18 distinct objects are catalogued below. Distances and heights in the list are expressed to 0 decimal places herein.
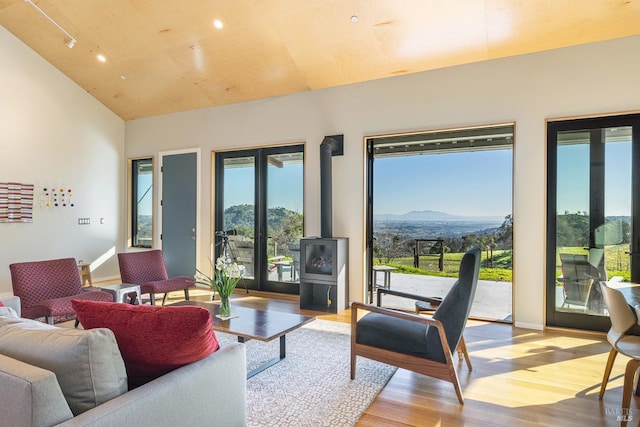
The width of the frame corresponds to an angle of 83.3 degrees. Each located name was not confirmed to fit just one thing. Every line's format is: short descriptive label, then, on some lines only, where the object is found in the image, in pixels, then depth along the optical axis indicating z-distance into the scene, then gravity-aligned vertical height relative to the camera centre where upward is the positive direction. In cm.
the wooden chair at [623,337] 213 -82
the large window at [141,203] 699 +18
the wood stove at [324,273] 473 -82
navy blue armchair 239 -86
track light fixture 466 +259
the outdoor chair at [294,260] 559 -74
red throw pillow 142 -48
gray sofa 108 -60
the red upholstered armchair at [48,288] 349 -80
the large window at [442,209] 641 +5
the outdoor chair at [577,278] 391 -73
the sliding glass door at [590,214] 375 -3
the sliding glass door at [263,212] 563 +0
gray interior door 637 +0
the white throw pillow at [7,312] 170 -48
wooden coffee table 269 -91
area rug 227 -129
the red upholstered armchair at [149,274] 464 -85
